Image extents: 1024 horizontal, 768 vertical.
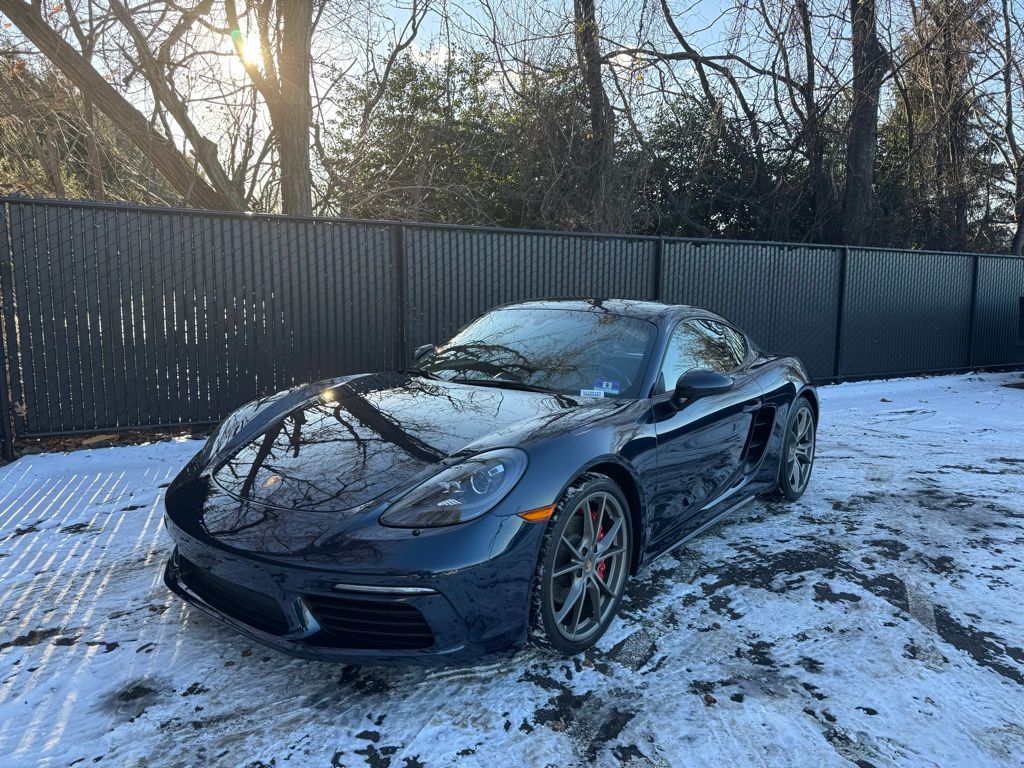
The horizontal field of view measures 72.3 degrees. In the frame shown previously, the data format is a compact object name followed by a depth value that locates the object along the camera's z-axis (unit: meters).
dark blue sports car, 2.29
